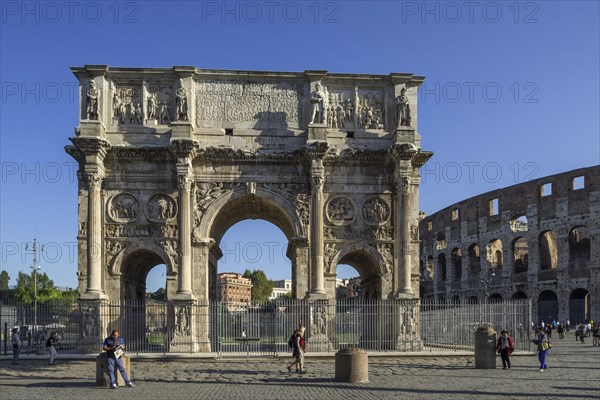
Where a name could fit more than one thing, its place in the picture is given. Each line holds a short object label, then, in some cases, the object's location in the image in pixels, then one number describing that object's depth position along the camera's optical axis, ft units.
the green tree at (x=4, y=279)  289.41
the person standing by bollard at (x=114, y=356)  44.57
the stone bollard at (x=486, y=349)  57.06
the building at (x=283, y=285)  521.65
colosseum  124.98
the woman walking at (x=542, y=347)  54.03
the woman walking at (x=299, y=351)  52.24
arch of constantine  71.15
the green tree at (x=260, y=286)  322.34
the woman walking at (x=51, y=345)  61.21
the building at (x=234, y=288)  368.68
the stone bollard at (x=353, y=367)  46.14
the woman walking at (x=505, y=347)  55.77
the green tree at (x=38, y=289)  172.24
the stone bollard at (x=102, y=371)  45.23
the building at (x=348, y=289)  331.98
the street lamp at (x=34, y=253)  141.41
